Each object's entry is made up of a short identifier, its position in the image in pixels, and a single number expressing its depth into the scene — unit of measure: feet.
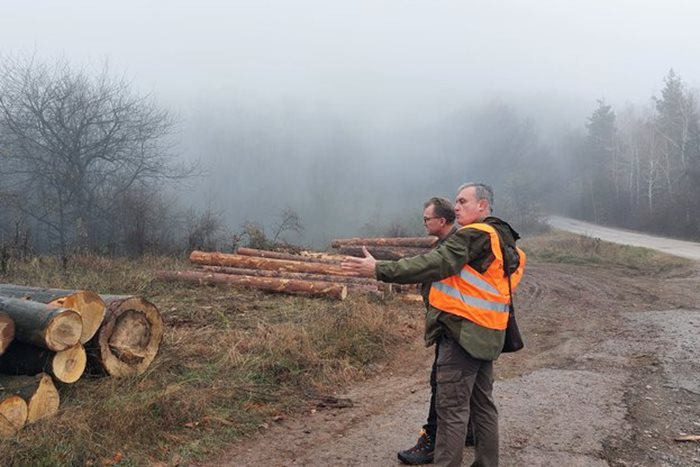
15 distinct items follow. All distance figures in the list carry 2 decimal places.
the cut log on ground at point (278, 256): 44.09
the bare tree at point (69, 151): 67.05
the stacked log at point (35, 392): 13.15
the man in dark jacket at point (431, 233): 12.16
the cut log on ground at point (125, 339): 16.40
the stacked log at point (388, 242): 45.48
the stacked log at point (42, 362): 14.38
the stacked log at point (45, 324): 14.08
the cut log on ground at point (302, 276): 35.12
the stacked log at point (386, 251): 43.45
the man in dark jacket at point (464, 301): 10.05
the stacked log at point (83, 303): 15.70
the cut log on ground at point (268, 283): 31.99
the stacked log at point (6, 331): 13.92
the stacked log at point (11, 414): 12.37
